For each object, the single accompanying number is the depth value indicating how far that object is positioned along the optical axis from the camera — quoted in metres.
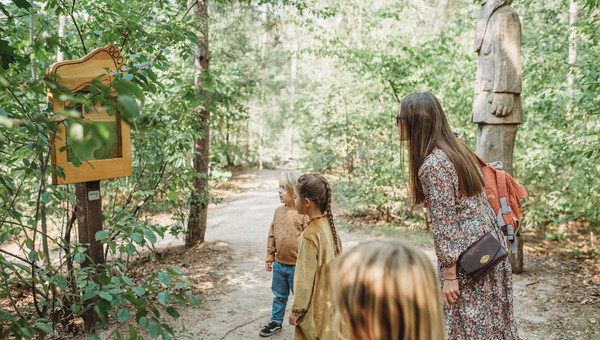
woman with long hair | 2.23
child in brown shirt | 3.43
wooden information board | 3.02
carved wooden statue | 4.45
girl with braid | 2.61
